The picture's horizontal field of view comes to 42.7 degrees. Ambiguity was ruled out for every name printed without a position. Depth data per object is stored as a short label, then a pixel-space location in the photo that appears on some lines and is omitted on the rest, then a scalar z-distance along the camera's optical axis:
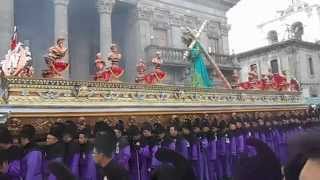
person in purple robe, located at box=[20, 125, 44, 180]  7.06
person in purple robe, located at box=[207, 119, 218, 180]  10.47
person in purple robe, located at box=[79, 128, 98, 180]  7.99
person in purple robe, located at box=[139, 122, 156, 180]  8.96
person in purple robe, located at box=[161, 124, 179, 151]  9.16
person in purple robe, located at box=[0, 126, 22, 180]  6.90
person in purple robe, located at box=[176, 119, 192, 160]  9.55
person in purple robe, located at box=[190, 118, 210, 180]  10.04
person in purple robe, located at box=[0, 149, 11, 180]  5.93
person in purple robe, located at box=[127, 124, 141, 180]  8.89
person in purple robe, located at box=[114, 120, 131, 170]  8.18
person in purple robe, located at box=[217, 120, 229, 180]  10.76
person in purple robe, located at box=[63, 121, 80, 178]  7.65
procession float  7.67
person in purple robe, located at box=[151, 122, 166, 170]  9.06
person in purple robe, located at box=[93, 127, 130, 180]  4.65
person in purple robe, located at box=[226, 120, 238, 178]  10.85
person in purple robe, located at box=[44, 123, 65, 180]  7.30
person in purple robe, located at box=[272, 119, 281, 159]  12.34
